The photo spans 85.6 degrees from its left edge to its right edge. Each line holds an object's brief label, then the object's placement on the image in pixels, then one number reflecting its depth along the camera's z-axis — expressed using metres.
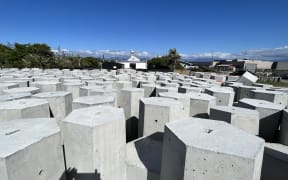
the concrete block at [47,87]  8.18
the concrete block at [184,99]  6.03
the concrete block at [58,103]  5.57
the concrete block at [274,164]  3.06
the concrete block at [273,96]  7.12
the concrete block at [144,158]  3.60
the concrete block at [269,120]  4.89
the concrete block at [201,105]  6.10
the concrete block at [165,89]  8.20
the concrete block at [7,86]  7.32
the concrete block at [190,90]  8.34
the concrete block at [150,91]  9.02
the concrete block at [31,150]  2.13
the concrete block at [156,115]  4.75
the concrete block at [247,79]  13.26
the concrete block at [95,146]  3.12
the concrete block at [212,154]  2.16
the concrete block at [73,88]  8.68
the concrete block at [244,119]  4.29
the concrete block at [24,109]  4.14
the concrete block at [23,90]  6.71
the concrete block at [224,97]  7.59
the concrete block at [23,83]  8.76
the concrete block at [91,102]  5.00
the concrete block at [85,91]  7.41
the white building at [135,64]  47.22
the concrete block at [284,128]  4.35
